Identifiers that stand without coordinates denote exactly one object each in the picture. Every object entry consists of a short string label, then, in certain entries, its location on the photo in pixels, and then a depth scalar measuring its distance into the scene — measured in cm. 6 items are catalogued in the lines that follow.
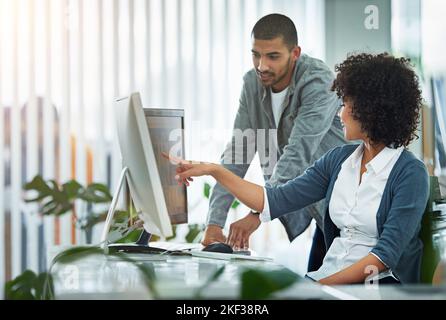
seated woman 431
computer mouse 446
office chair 445
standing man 468
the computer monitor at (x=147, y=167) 409
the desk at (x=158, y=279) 411
